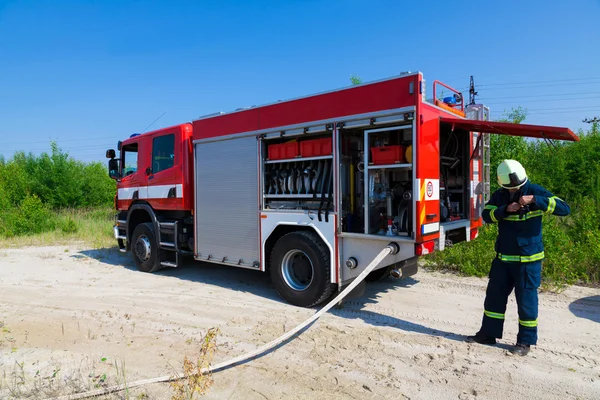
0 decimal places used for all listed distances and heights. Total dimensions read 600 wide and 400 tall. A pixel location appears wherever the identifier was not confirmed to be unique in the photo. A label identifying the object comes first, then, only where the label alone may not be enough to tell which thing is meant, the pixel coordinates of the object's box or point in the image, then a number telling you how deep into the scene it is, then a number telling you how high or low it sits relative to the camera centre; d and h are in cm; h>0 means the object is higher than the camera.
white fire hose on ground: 312 -141
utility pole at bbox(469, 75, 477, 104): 2483 +644
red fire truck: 459 +22
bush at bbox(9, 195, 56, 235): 1509 -74
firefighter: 376 -54
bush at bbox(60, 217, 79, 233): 1522 -101
